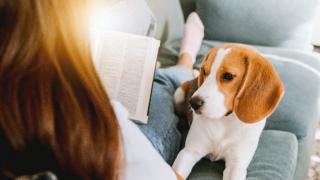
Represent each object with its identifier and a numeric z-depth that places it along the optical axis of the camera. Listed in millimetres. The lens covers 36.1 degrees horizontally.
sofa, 1242
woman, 597
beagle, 1140
